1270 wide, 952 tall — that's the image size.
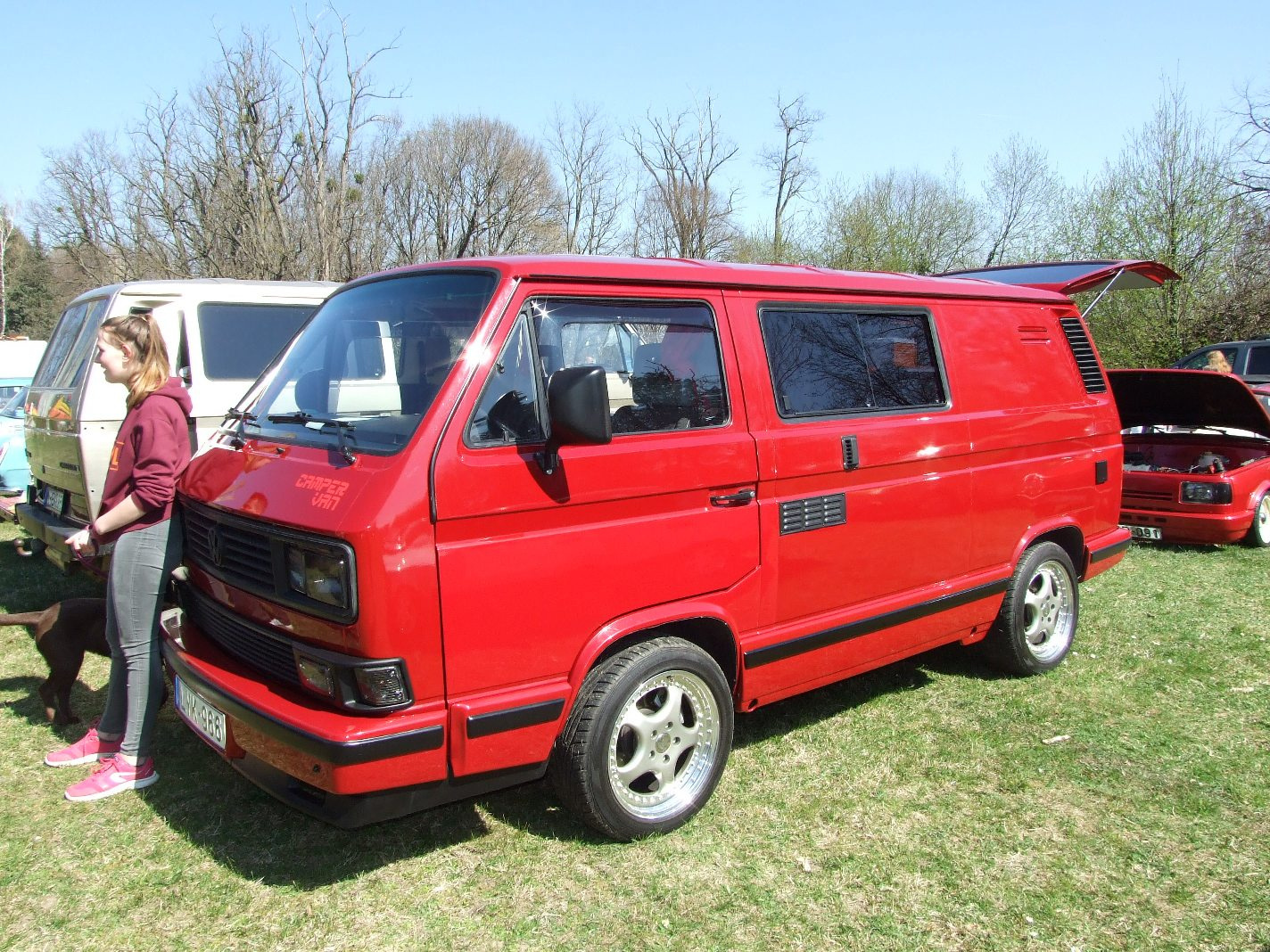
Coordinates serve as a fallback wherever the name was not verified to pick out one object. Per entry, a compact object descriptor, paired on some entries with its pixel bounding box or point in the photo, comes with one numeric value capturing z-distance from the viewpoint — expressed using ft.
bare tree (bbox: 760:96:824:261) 120.67
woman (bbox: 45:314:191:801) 12.06
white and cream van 20.25
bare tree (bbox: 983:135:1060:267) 114.83
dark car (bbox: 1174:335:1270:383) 42.01
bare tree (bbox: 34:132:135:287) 103.81
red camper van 9.27
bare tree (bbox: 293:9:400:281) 81.56
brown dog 14.46
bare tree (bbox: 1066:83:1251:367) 65.00
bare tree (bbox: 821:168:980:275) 95.76
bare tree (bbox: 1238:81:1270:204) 66.33
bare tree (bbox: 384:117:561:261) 120.47
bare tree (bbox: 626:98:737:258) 126.11
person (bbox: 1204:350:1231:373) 30.30
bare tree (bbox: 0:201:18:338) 155.98
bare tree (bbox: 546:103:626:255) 127.65
